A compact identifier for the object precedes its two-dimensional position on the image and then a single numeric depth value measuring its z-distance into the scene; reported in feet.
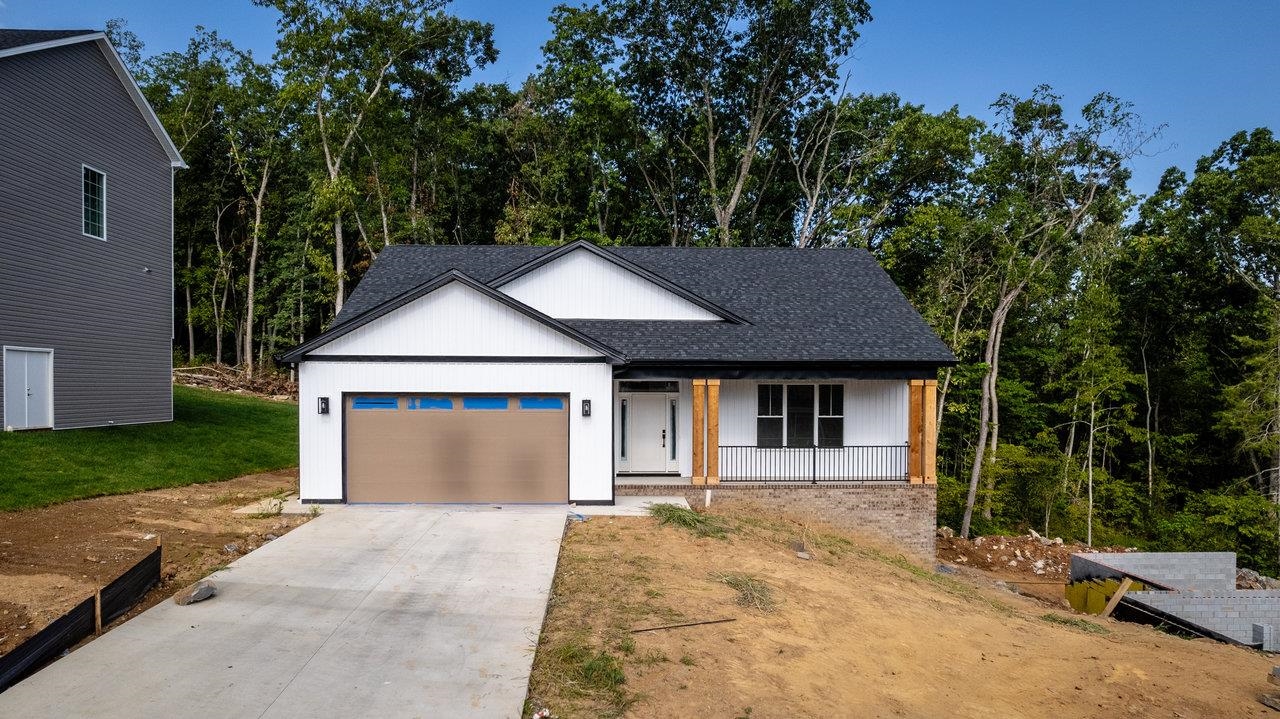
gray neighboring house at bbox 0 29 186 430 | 48.78
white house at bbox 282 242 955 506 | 41.81
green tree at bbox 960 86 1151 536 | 74.64
